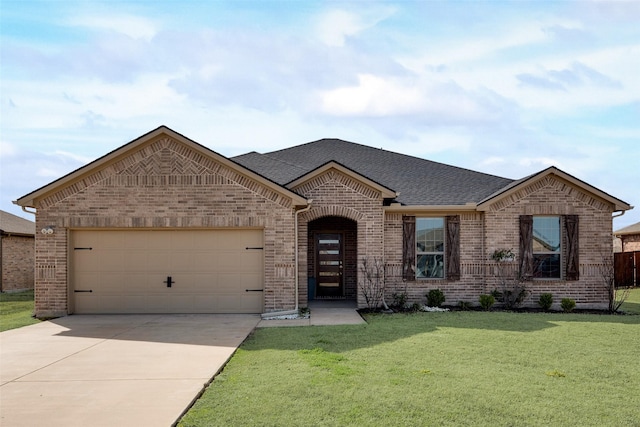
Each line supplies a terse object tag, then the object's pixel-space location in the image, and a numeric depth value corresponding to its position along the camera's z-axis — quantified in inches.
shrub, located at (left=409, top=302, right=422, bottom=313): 588.1
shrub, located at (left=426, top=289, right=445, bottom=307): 614.5
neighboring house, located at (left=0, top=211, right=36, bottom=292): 912.3
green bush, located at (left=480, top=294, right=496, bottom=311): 601.3
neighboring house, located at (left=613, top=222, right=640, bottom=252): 1128.8
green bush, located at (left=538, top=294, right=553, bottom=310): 610.5
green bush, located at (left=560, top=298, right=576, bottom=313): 603.8
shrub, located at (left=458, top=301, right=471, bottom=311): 608.2
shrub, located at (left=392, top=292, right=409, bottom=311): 609.3
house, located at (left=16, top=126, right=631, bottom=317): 558.6
